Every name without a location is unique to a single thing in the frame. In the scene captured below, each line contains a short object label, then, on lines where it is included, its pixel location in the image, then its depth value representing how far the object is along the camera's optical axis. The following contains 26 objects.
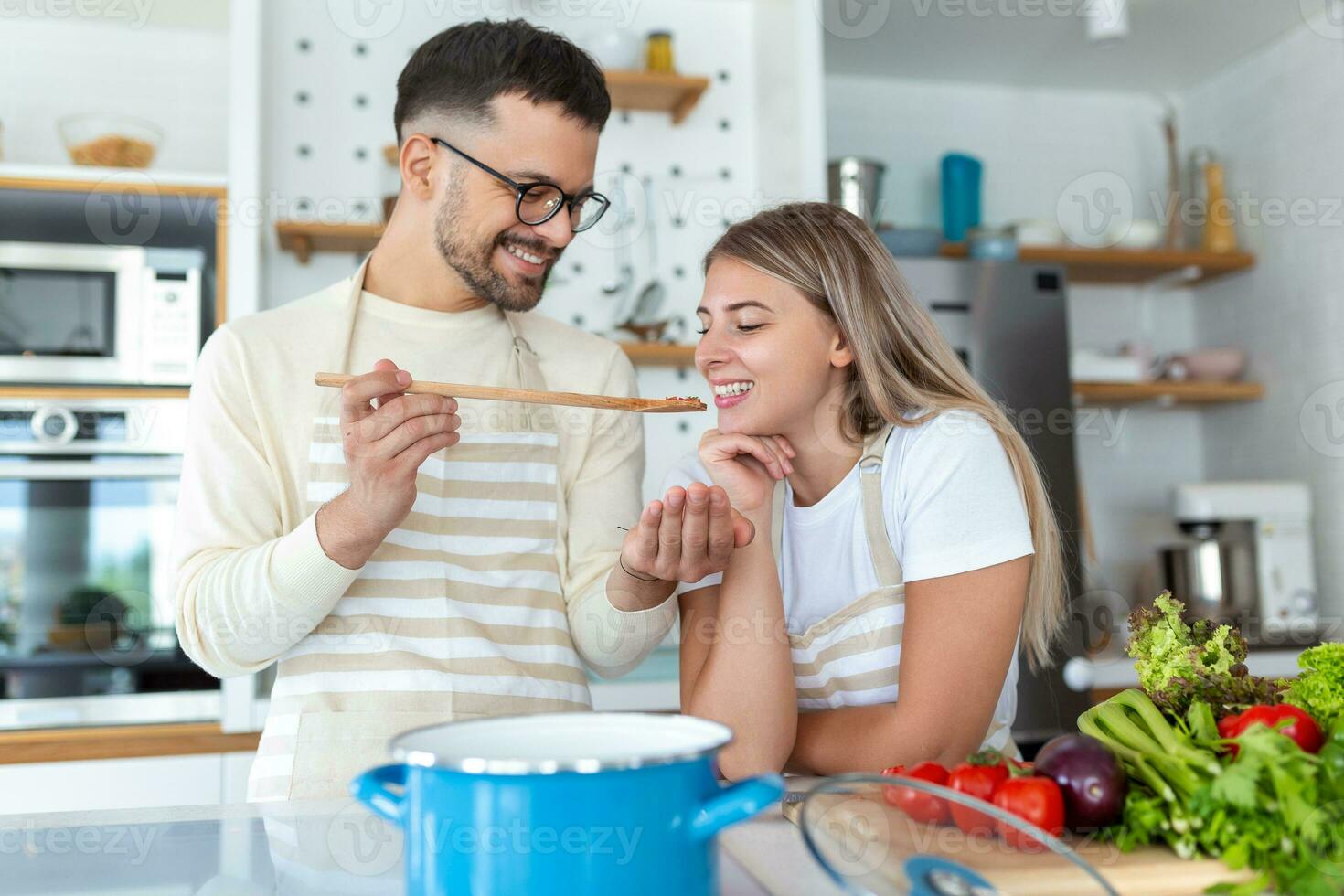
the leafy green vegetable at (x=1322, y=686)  0.78
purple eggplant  0.69
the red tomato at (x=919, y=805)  0.59
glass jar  2.82
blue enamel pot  0.46
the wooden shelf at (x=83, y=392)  2.29
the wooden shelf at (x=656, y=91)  2.72
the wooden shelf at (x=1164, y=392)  3.31
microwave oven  2.33
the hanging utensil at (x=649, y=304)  2.85
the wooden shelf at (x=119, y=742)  2.21
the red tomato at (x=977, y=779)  0.73
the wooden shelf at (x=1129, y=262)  3.32
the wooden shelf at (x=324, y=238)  2.56
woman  1.21
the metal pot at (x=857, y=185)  2.92
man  1.18
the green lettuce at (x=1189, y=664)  0.83
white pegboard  2.76
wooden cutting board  0.55
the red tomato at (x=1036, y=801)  0.69
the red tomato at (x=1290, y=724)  0.72
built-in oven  2.27
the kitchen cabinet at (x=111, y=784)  2.19
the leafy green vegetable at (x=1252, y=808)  0.59
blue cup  3.36
